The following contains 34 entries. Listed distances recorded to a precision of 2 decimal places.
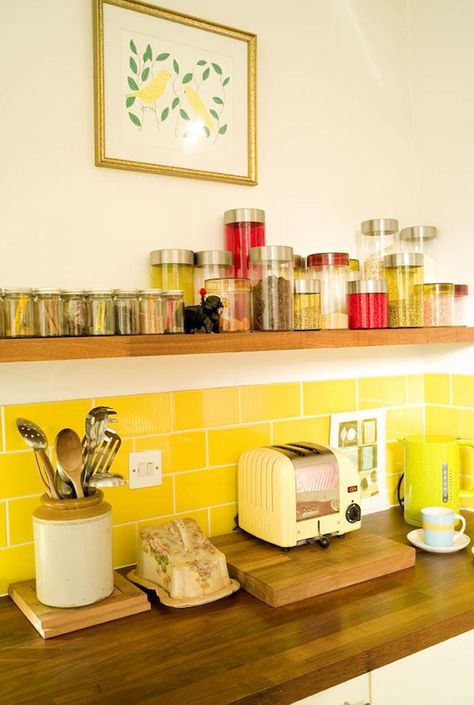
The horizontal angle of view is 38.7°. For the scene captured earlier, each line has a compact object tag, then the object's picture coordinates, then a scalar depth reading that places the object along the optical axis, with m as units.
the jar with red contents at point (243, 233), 1.78
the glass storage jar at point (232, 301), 1.60
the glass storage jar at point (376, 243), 2.01
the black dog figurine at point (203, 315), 1.54
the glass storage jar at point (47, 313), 1.39
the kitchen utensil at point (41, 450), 1.47
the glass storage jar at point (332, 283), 1.80
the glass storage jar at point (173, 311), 1.51
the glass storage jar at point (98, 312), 1.43
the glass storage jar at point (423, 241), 2.11
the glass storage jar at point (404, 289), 1.89
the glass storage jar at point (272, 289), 1.65
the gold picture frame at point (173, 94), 1.67
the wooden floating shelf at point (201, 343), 1.30
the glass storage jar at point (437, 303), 2.00
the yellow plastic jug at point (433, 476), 1.98
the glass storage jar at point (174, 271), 1.66
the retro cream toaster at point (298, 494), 1.70
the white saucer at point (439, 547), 1.80
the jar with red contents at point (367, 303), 1.82
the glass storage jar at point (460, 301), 2.08
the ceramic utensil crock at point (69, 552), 1.42
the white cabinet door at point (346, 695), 1.25
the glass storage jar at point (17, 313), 1.36
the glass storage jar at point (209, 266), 1.68
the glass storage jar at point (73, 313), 1.42
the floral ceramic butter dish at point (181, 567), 1.52
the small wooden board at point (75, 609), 1.38
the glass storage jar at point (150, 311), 1.49
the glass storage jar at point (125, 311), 1.46
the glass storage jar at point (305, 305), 1.73
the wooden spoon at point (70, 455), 1.45
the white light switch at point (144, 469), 1.73
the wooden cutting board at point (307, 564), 1.53
